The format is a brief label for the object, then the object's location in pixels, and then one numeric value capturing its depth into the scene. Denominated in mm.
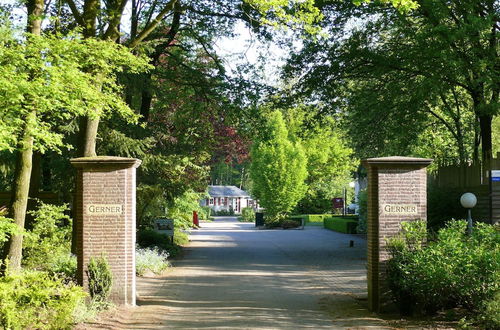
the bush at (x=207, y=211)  68962
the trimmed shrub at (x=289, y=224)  48366
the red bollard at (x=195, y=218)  47125
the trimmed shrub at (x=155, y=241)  24250
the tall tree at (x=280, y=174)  51656
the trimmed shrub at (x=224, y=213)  88400
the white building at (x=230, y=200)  90438
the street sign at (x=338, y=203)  49788
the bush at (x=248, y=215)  67562
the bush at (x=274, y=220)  49656
